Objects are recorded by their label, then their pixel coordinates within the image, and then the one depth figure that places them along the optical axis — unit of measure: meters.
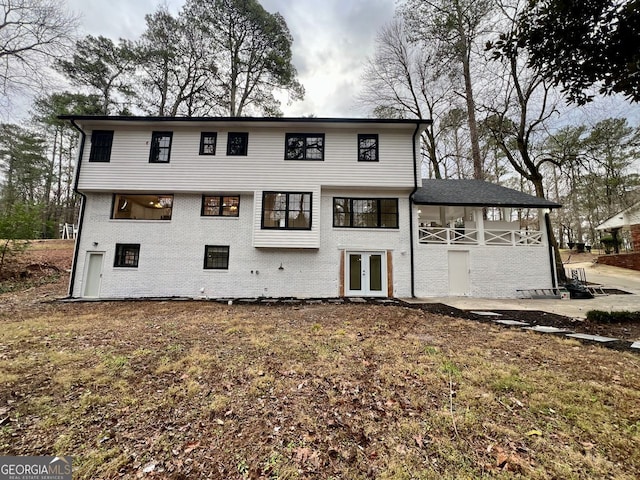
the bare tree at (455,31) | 15.06
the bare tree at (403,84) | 17.94
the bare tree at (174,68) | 16.34
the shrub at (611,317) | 6.34
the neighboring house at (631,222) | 16.75
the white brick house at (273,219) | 10.95
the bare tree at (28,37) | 10.51
